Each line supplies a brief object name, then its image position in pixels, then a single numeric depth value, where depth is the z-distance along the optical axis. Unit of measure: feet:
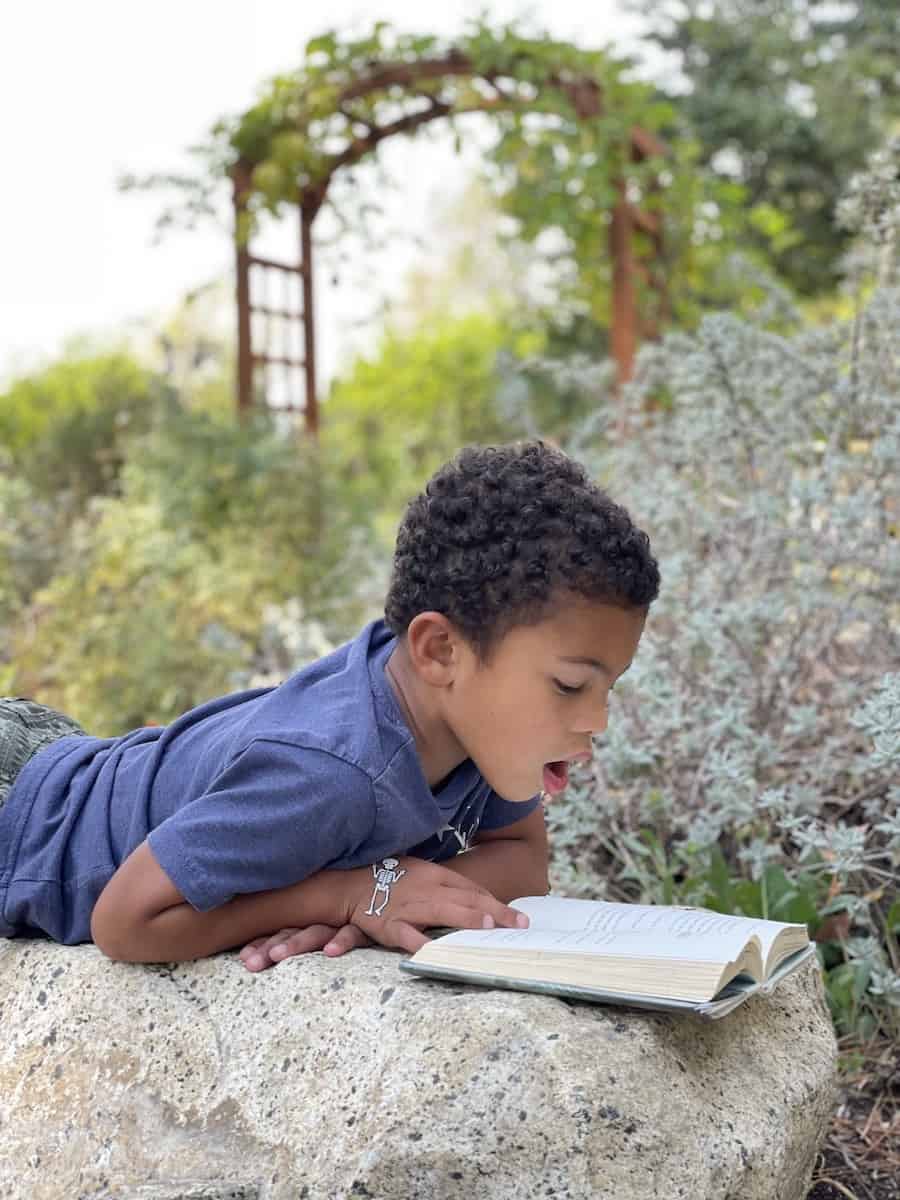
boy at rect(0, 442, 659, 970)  5.46
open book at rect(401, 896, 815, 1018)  4.80
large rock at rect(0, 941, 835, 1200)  4.64
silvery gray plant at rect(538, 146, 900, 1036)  8.45
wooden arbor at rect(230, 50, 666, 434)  22.88
